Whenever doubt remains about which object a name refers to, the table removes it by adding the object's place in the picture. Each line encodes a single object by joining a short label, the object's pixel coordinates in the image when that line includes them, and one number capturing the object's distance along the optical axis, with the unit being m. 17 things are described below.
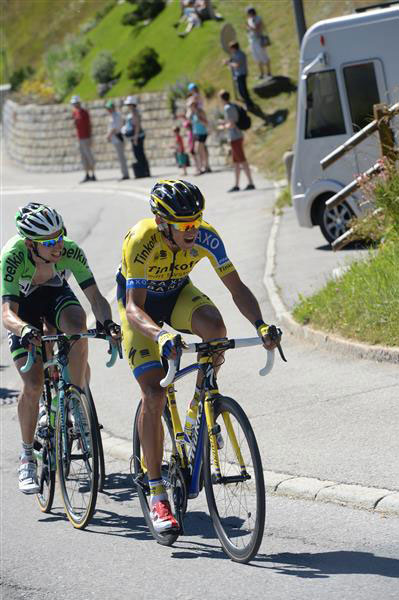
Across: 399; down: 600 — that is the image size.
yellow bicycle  6.07
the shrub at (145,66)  39.44
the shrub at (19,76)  54.00
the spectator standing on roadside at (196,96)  27.89
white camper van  16.55
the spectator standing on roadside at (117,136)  32.28
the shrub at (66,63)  45.44
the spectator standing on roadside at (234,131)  24.38
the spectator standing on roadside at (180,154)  30.36
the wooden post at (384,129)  13.65
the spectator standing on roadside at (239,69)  29.78
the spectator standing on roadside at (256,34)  31.47
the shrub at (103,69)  42.06
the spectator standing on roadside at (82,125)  32.06
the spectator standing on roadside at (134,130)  30.02
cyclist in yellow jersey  6.45
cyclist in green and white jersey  7.77
